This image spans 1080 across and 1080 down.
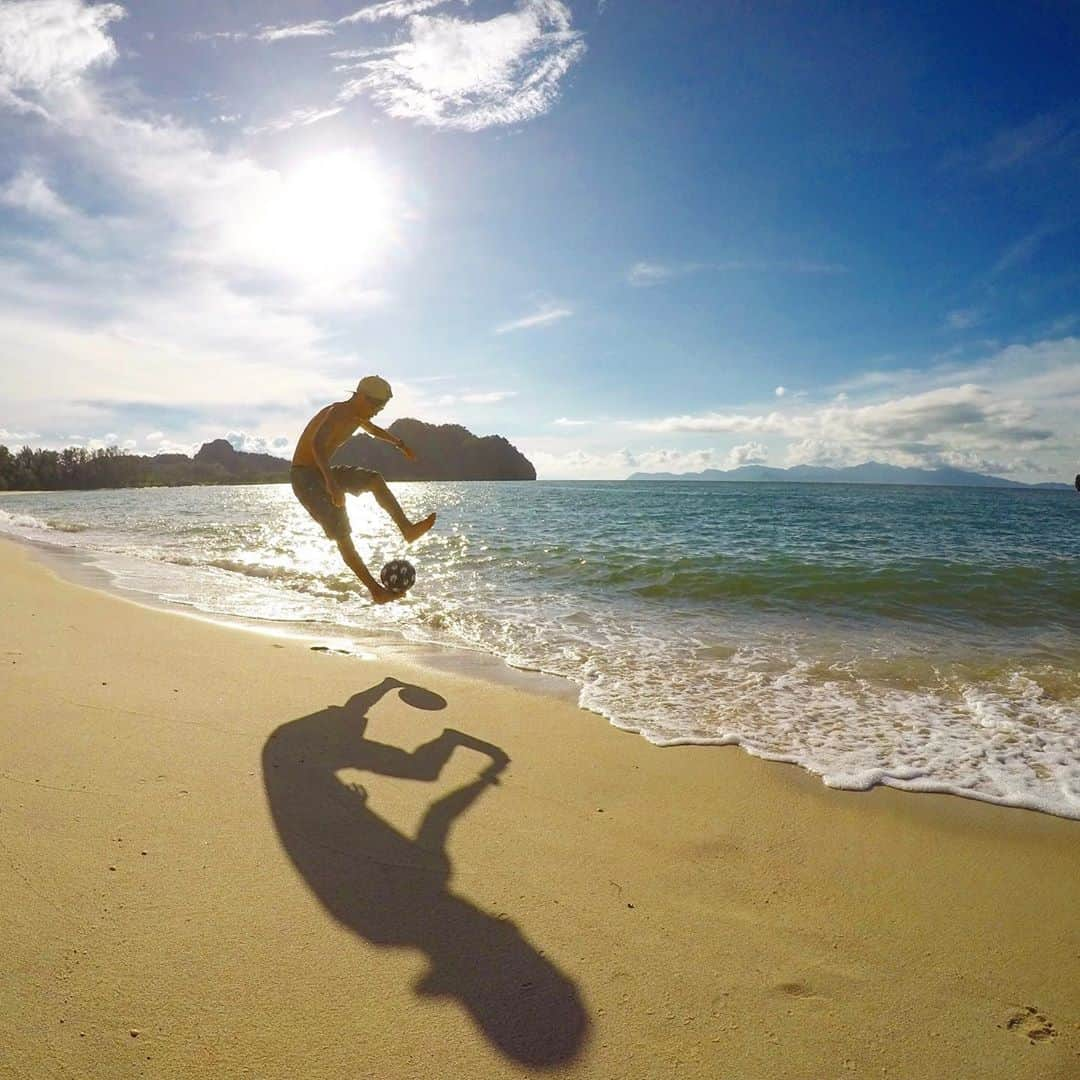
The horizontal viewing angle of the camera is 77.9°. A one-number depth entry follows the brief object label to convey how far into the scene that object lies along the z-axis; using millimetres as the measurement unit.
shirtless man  7582
